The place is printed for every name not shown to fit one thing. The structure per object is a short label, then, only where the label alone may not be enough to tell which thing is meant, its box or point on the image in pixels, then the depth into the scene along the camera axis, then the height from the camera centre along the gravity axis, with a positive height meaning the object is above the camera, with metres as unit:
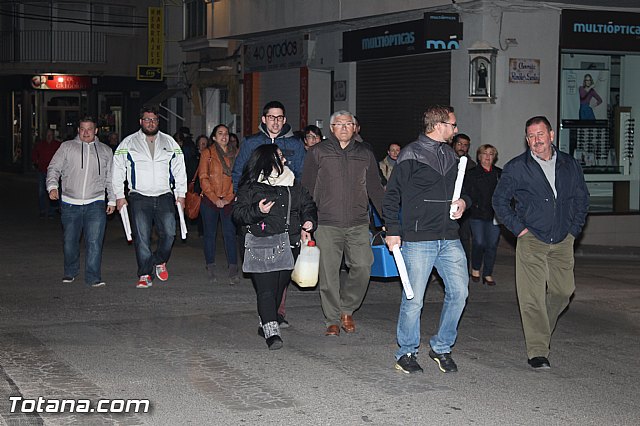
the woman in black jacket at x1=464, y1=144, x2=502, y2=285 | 12.62 -0.92
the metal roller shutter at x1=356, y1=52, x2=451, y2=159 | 20.08 +0.68
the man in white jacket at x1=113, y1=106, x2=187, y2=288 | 11.95 -0.61
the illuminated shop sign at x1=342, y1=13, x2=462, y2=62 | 18.98 +1.71
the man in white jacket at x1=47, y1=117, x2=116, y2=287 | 12.38 -0.70
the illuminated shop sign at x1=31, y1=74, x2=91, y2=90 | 42.91 +1.72
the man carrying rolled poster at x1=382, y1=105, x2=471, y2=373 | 8.08 -0.70
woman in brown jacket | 12.63 -0.77
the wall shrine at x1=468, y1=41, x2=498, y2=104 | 18.50 +1.00
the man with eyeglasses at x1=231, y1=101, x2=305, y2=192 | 9.99 -0.13
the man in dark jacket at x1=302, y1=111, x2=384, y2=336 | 9.37 -0.64
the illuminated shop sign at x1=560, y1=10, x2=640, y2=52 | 18.92 +1.76
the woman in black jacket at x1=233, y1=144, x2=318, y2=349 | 8.86 -0.67
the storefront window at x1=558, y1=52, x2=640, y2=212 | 19.61 +0.13
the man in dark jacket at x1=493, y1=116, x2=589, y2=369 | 8.30 -0.70
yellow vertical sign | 36.12 +2.87
